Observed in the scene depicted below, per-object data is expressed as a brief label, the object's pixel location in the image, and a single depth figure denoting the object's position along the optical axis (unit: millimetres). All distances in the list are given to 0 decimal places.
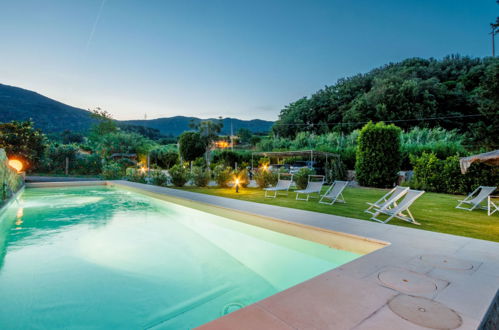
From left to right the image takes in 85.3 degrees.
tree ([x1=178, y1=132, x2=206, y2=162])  27656
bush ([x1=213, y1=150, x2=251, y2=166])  22516
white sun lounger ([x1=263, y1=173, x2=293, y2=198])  8351
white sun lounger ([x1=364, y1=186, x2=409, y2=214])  4916
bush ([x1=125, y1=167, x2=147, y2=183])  13298
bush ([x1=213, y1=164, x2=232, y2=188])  10984
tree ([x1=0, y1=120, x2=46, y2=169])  16297
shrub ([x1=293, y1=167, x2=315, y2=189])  10023
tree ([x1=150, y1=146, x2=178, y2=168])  26594
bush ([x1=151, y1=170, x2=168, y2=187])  11523
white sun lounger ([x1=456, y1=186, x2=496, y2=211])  6012
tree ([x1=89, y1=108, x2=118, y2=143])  31675
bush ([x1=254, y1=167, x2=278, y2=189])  10672
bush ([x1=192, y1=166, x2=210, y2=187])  11391
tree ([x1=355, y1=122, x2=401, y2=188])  11633
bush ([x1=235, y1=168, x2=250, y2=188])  10552
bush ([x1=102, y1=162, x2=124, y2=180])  15109
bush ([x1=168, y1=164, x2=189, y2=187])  11164
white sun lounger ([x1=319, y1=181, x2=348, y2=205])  6852
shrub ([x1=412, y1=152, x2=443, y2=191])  10070
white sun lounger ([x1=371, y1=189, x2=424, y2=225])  4520
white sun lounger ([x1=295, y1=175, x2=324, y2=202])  7566
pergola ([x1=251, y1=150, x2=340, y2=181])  13680
